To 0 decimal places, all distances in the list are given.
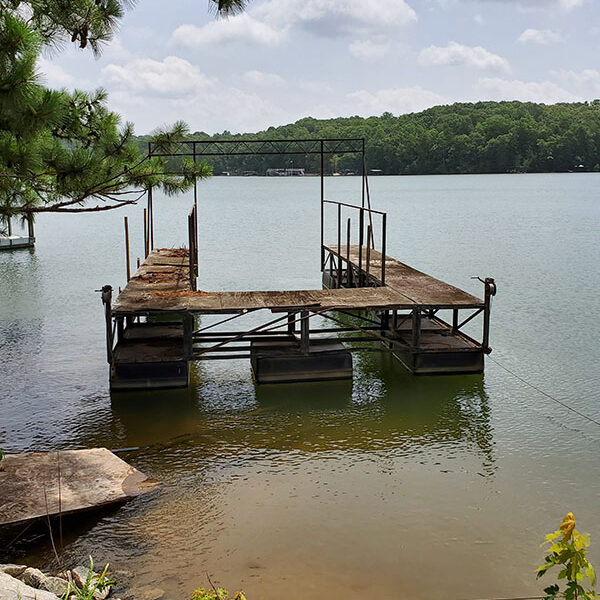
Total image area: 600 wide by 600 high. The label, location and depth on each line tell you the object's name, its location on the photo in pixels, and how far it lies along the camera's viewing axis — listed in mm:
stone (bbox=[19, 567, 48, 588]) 6555
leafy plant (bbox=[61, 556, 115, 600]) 6281
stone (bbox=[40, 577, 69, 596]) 6523
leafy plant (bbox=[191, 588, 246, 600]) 5948
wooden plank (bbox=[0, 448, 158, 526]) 8055
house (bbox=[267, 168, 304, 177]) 119688
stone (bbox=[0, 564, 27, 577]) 6746
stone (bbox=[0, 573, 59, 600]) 5699
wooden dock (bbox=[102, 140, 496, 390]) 13211
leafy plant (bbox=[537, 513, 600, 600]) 4223
